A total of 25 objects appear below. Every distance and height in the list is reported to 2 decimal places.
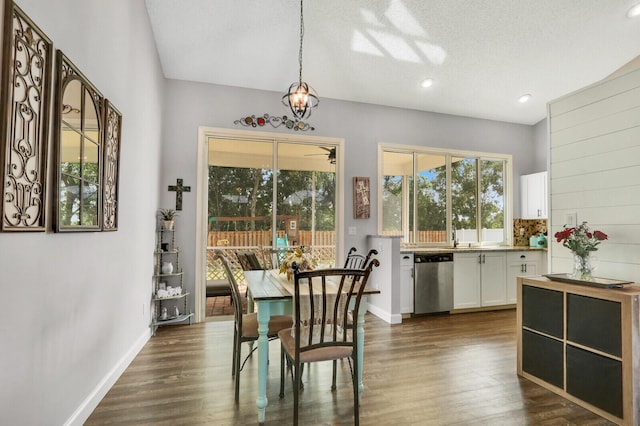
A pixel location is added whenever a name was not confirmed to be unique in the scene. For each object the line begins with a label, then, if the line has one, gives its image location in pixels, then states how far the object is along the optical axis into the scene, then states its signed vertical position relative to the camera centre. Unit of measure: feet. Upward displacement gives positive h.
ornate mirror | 5.61 +1.35
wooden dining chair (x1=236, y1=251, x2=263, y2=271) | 11.98 -1.49
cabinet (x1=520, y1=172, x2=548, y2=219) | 17.19 +1.51
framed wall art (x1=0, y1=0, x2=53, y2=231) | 4.25 +1.41
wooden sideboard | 6.56 -2.77
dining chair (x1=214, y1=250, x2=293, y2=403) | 7.61 -2.66
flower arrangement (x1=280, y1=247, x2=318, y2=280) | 8.50 -1.12
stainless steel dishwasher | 14.53 -2.75
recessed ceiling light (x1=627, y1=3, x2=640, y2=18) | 10.72 +7.19
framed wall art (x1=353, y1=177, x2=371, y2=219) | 15.53 +1.14
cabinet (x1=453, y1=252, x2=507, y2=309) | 15.23 -2.73
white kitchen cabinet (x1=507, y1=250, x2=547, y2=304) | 16.03 -2.14
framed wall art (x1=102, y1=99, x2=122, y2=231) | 7.61 +1.35
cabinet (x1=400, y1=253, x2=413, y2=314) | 14.26 -2.70
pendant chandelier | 8.86 +3.38
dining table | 6.77 -1.99
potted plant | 12.59 +0.08
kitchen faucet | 16.89 -0.80
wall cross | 13.31 +1.28
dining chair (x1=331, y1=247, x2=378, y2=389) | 7.98 -3.64
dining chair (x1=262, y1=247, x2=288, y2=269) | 12.12 -1.52
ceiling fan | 15.62 +3.21
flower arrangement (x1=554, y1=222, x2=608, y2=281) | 7.86 -0.53
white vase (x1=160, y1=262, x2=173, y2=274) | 12.61 -1.88
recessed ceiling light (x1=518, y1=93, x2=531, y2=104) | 15.94 +6.22
